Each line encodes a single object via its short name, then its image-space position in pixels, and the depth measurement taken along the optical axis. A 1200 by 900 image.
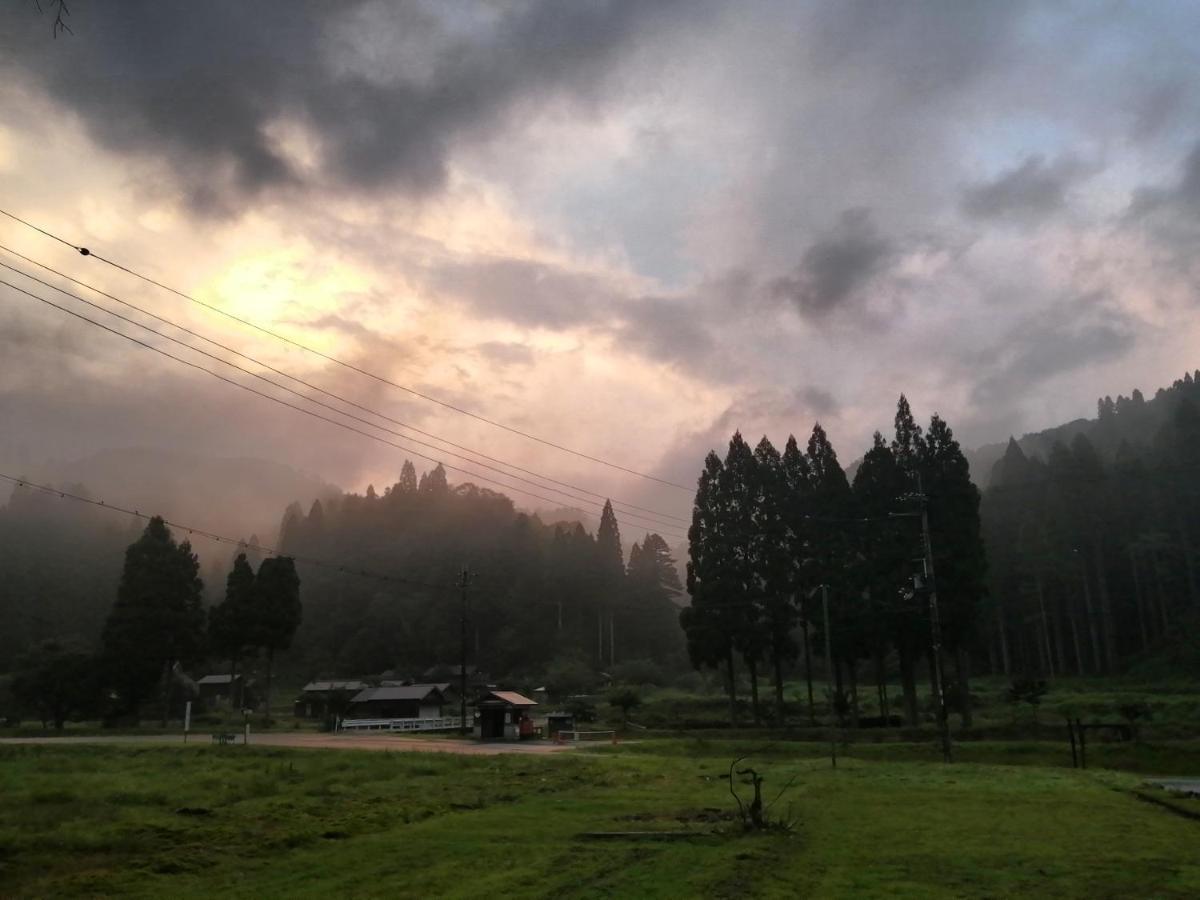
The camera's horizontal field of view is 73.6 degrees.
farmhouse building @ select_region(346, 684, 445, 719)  63.31
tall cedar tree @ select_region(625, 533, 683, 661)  96.06
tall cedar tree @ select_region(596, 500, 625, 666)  97.50
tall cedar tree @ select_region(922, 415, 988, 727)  40.72
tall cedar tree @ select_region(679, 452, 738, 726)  47.38
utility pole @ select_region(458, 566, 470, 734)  48.03
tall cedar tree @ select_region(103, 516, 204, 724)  54.47
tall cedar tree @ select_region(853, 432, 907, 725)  42.12
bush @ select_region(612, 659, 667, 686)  81.56
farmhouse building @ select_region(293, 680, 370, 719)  59.78
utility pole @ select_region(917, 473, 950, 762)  28.48
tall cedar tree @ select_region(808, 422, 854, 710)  44.41
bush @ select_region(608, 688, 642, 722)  54.06
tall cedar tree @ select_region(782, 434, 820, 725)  46.47
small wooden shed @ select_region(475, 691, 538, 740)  43.53
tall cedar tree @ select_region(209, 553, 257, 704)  58.59
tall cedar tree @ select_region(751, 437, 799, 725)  46.41
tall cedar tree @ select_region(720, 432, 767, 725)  46.69
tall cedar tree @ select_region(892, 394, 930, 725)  41.25
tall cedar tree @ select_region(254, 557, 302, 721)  58.78
